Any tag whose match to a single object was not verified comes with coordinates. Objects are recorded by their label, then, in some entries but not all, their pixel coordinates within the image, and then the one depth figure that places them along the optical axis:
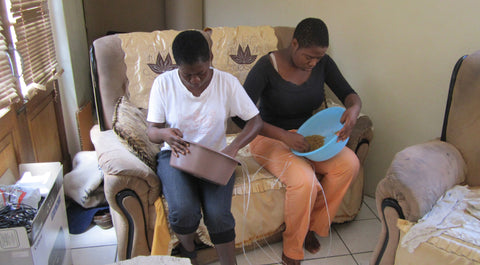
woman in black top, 1.62
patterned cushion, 1.54
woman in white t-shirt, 1.36
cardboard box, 1.10
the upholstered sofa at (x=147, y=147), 1.47
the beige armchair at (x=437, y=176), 1.26
